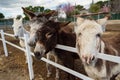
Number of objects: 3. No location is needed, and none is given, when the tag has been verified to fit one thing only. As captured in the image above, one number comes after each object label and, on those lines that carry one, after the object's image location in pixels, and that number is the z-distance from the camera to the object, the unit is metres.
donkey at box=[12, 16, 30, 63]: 3.51
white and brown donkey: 1.22
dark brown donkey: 1.66
